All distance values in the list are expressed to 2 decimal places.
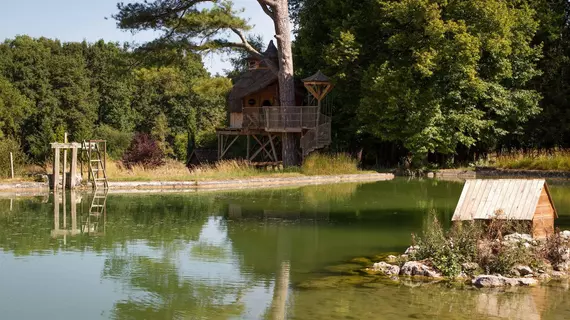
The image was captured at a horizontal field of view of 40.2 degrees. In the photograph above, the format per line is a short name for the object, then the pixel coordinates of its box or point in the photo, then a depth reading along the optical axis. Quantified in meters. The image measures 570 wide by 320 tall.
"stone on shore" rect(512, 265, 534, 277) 11.35
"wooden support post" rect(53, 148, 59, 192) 23.98
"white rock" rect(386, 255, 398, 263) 12.62
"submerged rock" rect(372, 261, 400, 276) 11.73
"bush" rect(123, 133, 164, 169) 33.75
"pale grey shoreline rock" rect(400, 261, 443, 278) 11.51
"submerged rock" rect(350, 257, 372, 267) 12.57
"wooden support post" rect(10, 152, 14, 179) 24.85
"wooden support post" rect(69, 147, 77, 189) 24.42
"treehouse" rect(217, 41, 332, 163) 32.67
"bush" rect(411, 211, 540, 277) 11.41
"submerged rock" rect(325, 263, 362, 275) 12.00
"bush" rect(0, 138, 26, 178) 25.41
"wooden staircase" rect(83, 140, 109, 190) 24.62
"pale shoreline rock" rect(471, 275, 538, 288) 10.91
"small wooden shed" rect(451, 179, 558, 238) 13.02
